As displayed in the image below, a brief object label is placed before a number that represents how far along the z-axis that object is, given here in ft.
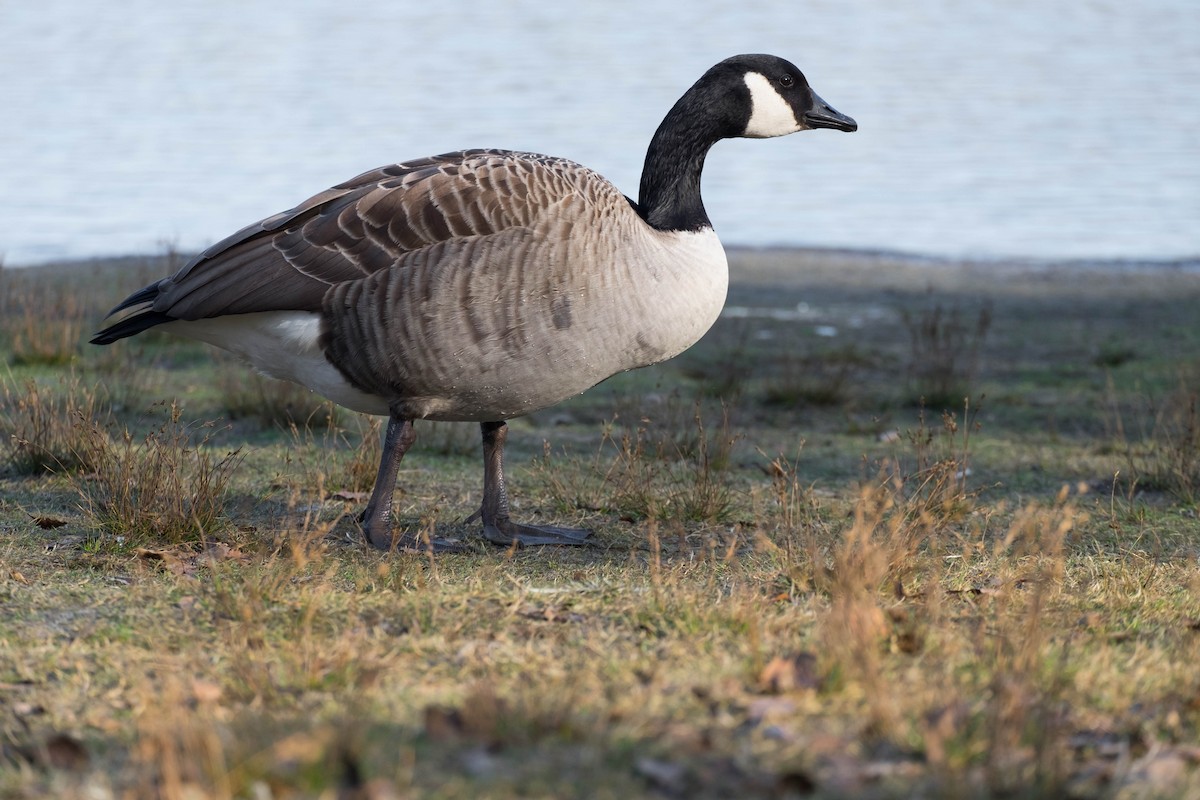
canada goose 36.70
